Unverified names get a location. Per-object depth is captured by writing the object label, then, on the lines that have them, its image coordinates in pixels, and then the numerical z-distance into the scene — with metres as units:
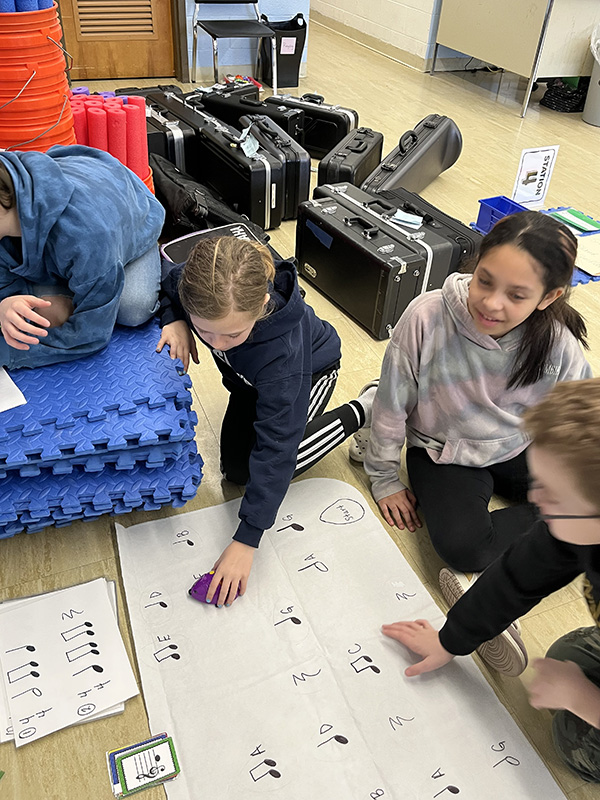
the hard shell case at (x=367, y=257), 1.87
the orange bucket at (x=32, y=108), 1.95
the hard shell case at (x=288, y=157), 2.43
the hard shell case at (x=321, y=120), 2.97
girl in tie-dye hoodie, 1.10
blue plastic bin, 2.38
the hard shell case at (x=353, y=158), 2.55
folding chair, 3.52
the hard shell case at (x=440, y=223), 1.98
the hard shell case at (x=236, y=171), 2.36
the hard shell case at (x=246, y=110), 2.83
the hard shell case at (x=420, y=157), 2.56
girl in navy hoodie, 1.02
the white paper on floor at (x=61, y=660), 1.01
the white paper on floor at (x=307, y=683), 0.97
